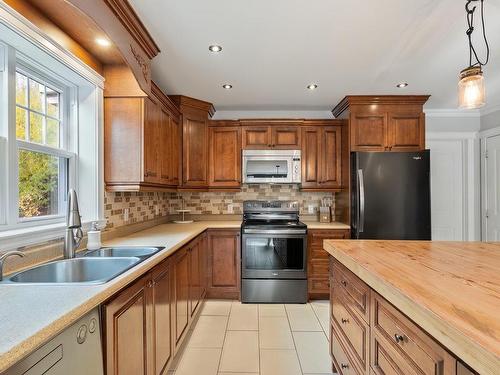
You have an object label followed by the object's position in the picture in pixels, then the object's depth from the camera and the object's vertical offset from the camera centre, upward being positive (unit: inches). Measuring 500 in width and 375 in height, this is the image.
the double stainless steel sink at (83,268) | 58.6 -16.8
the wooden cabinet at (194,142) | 136.2 +23.7
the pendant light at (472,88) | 59.8 +21.1
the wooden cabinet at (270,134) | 145.0 +28.0
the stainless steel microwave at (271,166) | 143.4 +11.8
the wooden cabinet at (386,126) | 131.1 +28.8
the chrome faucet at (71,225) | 66.2 -7.6
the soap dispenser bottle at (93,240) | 75.4 -12.7
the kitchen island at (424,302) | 28.7 -13.9
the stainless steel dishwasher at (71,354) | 31.2 -20.0
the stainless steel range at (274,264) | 127.7 -33.0
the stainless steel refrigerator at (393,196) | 121.7 -3.1
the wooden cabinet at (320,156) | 144.6 +16.8
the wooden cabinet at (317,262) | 129.9 -32.7
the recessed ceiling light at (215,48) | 87.4 +43.6
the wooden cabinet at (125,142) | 89.9 +15.4
